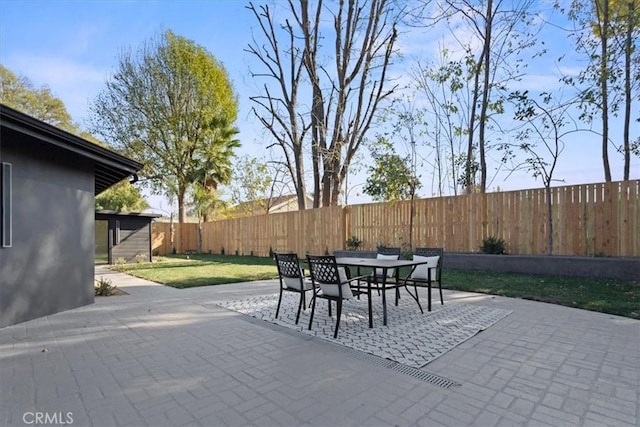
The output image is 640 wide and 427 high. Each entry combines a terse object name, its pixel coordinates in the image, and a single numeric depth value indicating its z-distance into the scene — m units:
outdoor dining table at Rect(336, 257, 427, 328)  4.33
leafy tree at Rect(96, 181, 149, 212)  22.77
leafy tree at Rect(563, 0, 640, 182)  7.32
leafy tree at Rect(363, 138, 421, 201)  10.50
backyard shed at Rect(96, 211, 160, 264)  13.95
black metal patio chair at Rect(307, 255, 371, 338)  4.00
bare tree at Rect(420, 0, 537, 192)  9.81
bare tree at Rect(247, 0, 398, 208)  13.00
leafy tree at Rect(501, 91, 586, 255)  8.21
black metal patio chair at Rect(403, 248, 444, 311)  5.18
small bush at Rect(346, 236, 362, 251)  12.00
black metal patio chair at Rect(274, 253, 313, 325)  4.47
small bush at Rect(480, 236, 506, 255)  8.77
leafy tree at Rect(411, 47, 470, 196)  11.30
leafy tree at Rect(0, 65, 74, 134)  19.39
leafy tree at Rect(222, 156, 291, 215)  21.88
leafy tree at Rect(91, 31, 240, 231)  18.58
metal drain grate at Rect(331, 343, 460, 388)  2.73
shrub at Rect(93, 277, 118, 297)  6.50
